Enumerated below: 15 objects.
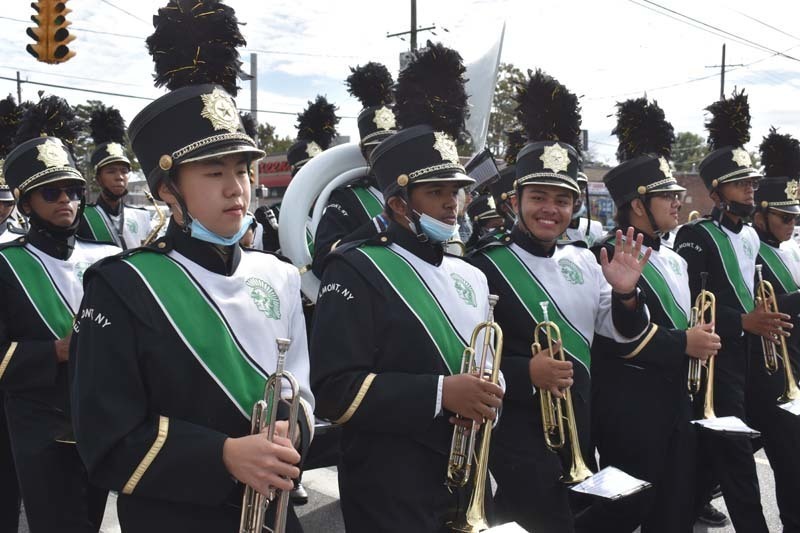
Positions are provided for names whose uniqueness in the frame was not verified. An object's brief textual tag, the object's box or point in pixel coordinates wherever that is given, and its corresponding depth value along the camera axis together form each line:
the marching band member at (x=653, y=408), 4.57
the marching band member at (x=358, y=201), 5.70
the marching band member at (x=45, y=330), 4.03
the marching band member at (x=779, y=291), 5.45
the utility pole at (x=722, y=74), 40.91
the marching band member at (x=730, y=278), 5.11
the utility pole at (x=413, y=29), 26.95
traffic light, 10.12
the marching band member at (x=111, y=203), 7.87
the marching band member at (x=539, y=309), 3.87
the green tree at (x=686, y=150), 82.69
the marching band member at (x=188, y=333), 2.42
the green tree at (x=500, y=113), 39.12
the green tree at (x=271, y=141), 48.04
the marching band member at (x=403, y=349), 3.17
